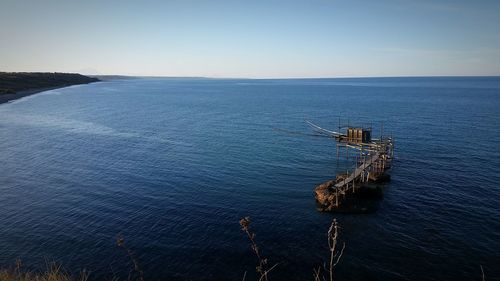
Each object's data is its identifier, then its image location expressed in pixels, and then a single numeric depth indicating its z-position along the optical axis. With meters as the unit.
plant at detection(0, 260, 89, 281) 9.21
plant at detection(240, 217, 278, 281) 7.15
